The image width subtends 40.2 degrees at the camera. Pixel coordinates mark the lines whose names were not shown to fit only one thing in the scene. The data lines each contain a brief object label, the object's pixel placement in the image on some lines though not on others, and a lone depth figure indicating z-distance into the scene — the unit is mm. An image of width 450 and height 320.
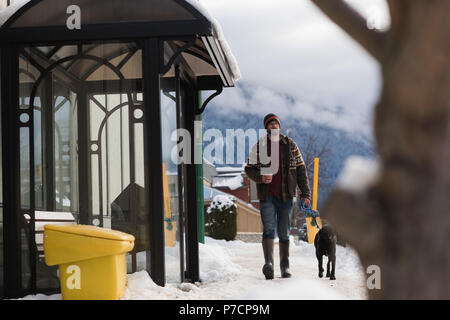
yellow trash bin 5016
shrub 16484
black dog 7098
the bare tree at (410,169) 1295
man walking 7109
